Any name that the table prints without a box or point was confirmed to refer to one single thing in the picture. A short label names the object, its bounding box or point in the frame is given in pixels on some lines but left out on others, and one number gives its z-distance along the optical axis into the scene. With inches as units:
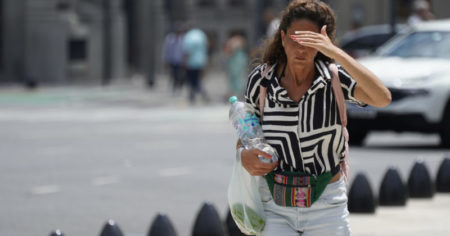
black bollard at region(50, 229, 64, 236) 467.4
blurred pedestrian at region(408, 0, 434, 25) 1598.0
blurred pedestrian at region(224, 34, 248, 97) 1898.9
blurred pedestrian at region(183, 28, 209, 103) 1974.2
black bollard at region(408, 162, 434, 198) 749.4
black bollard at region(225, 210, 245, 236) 587.6
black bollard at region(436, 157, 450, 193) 781.9
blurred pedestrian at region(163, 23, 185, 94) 2201.0
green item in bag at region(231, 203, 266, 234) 341.1
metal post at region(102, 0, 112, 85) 2539.5
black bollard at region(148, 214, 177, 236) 530.3
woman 336.8
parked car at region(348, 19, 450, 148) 1118.7
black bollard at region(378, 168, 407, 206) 711.8
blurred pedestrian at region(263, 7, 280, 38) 1666.2
